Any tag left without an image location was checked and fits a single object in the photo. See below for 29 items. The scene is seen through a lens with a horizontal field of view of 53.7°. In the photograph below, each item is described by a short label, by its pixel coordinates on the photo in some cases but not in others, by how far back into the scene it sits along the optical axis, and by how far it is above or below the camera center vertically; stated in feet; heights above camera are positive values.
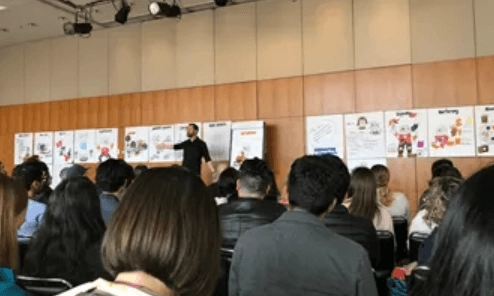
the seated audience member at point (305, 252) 6.19 -1.21
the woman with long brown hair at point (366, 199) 12.92 -1.05
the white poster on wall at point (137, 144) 33.01 +1.35
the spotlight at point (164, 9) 26.43 +8.45
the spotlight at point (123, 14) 28.20 +8.72
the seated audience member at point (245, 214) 10.11 -1.10
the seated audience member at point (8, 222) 5.84 -0.69
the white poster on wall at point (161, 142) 32.12 +1.40
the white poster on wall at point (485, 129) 23.95 +1.39
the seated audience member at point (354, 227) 9.97 -1.40
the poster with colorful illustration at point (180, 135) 31.60 +1.80
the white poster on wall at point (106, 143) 34.30 +1.48
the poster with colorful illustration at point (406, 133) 25.44 +1.36
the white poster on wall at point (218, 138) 30.27 +1.49
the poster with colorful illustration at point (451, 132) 24.39 +1.33
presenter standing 28.89 +0.74
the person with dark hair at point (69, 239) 7.90 -1.22
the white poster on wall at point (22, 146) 37.97 +1.49
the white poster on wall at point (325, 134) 27.27 +1.48
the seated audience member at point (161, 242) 3.30 -0.55
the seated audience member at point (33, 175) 13.21 -0.28
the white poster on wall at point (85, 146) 35.22 +1.31
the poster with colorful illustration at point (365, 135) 26.32 +1.32
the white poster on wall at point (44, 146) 37.04 +1.47
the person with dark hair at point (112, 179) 12.90 -0.39
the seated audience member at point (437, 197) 10.27 -0.83
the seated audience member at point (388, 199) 17.06 -1.41
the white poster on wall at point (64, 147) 36.17 +1.31
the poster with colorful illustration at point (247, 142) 28.50 +1.18
